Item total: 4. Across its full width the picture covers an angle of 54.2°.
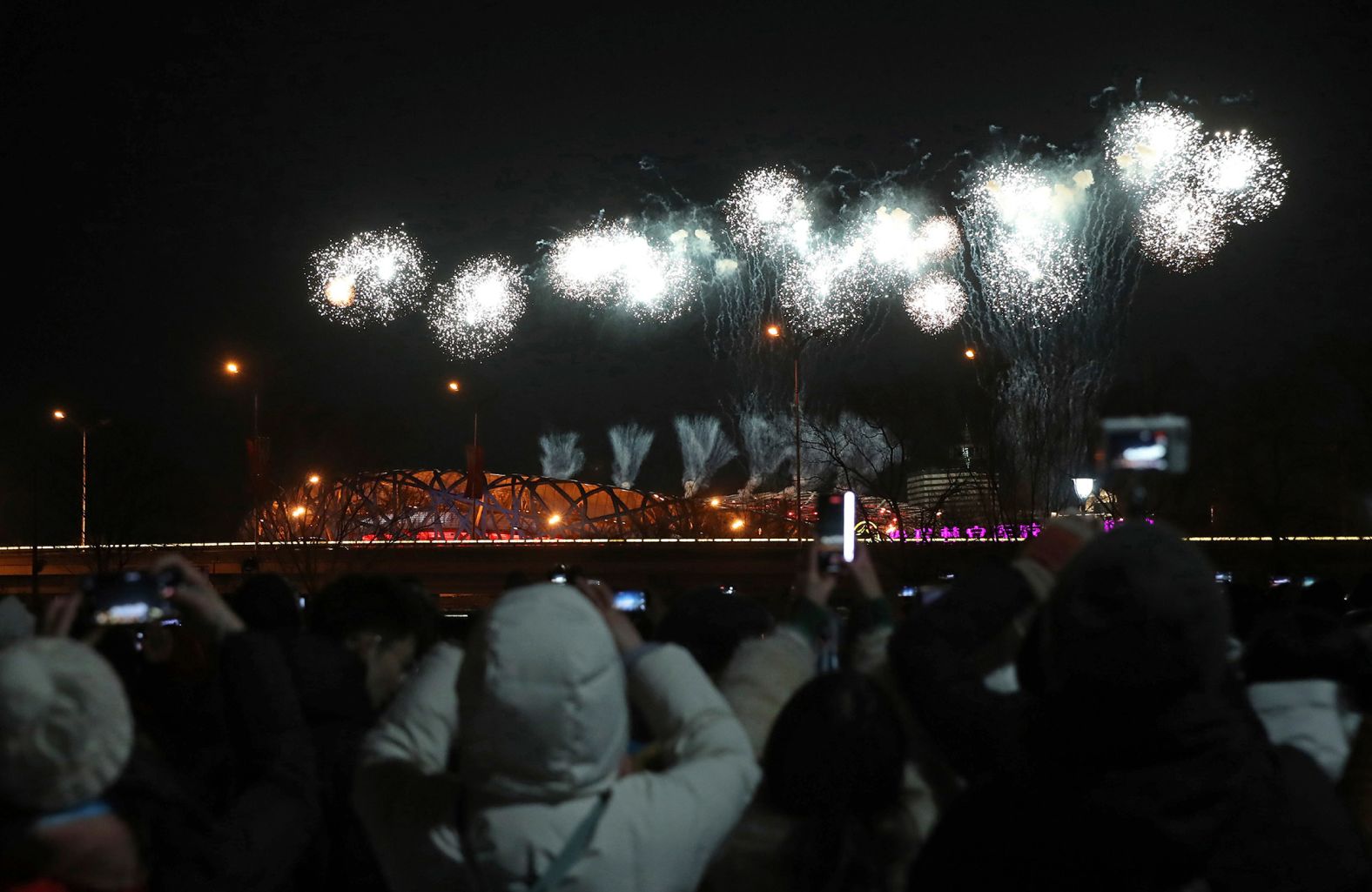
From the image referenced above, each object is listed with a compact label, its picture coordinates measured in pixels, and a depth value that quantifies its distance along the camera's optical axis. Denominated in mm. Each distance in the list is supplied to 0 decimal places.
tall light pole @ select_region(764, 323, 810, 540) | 38312
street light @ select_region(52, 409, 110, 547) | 44344
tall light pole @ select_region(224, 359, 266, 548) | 49125
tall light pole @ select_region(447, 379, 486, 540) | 59531
